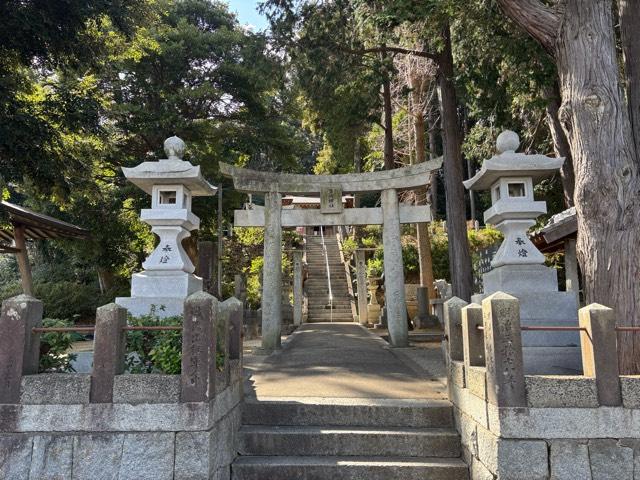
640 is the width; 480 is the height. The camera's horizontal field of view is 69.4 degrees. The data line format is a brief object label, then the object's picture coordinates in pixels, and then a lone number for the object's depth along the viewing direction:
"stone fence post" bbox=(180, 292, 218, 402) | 4.15
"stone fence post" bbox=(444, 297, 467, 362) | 5.52
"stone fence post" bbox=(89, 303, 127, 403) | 4.20
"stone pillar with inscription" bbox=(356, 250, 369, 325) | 18.27
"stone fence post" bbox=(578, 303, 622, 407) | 4.03
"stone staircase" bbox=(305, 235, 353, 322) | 20.64
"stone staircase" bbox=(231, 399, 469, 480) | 4.66
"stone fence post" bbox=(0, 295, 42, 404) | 4.22
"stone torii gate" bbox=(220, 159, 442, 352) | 10.80
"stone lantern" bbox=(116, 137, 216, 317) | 7.20
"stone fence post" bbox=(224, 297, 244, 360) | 5.46
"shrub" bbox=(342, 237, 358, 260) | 23.79
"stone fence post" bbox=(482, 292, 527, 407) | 4.04
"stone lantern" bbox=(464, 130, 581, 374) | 5.82
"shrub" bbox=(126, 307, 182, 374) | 4.36
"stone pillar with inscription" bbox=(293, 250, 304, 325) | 18.27
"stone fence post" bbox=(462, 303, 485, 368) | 4.81
